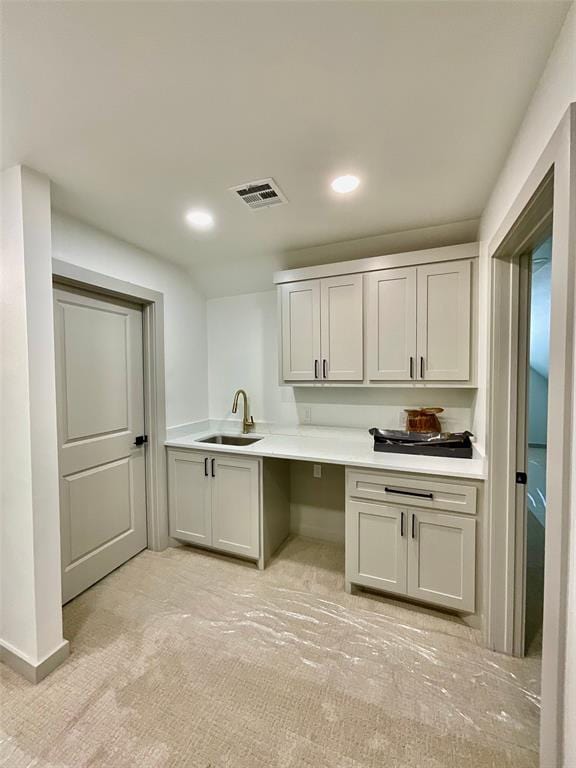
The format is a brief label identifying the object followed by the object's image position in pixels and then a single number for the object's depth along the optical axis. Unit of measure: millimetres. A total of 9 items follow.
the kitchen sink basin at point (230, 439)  2885
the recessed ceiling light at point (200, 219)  1938
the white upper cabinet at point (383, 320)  2062
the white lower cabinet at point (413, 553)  1764
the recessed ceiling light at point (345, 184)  1591
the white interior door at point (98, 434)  2004
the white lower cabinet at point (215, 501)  2328
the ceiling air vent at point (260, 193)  1634
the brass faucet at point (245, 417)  2996
